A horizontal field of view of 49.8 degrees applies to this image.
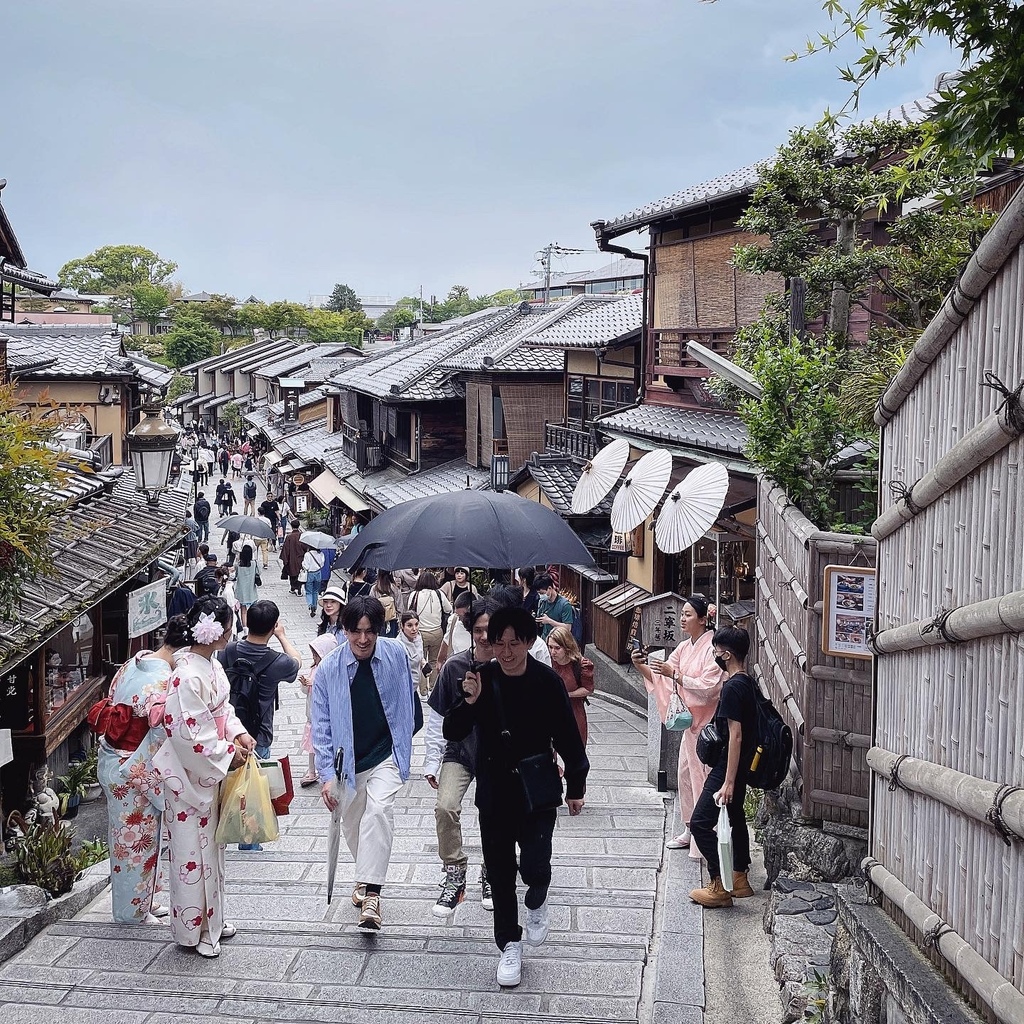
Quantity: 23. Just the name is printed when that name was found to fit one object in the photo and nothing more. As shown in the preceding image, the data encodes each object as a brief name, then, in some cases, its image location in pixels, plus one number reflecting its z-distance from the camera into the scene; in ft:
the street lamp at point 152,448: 45.78
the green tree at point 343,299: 428.15
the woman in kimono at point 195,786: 20.44
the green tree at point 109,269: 393.09
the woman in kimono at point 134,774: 21.61
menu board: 21.04
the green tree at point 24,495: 21.58
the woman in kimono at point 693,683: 25.21
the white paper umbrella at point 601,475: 43.24
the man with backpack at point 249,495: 137.49
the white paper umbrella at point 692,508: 34.76
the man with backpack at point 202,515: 109.19
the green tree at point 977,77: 15.10
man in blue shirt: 21.57
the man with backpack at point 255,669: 27.07
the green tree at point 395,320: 379.27
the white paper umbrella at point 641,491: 39.27
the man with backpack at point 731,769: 21.42
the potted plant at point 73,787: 35.99
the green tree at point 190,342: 306.14
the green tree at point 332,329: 329.93
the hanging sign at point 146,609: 42.34
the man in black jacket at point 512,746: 18.75
